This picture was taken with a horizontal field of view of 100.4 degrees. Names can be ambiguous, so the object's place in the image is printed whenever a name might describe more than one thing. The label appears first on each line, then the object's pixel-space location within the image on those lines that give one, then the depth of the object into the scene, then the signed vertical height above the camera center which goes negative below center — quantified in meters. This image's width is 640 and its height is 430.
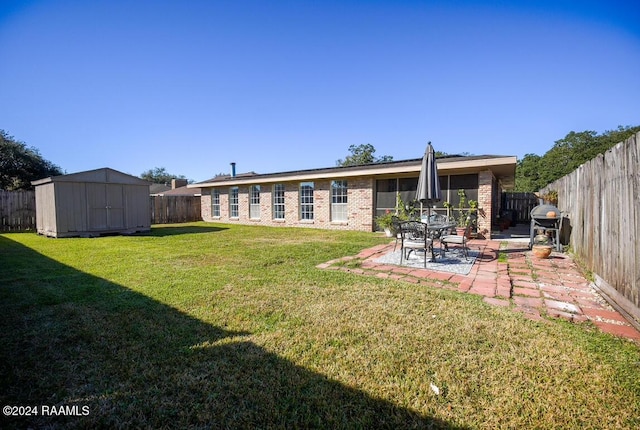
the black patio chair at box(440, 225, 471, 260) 5.80 -0.80
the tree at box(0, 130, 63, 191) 21.28 +3.73
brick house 9.30 +0.69
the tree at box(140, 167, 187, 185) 62.28 +8.07
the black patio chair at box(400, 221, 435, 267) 5.16 -0.72
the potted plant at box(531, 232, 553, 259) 5.80 -1.06
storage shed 10.07 +0.18
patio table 5.41 -0.49
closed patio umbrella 5.82 +0.50
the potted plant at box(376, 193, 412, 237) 9.59 -0.39
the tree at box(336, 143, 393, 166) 44.88 +8.82
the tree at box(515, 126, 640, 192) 31.34 +5.91
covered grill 6.82 -0.42
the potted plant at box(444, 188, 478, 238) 9.22 -0.20
